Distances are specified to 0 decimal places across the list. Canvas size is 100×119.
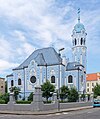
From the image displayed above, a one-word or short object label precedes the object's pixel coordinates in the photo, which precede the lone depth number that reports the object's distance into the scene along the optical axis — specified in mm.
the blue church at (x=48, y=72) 30549
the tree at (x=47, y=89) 24732
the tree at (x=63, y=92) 25890
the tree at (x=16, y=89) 29439
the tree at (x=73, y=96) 25237
